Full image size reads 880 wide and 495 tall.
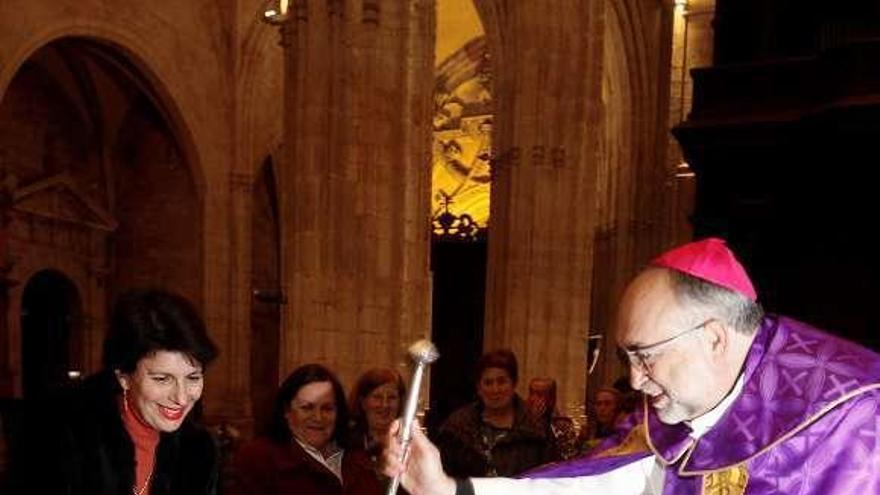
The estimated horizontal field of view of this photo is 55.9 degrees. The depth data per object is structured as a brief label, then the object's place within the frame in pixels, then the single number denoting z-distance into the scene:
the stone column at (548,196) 12.04
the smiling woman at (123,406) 2.33
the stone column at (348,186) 9.14
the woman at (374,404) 4.48
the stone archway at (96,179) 18.17
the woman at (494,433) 4.82
